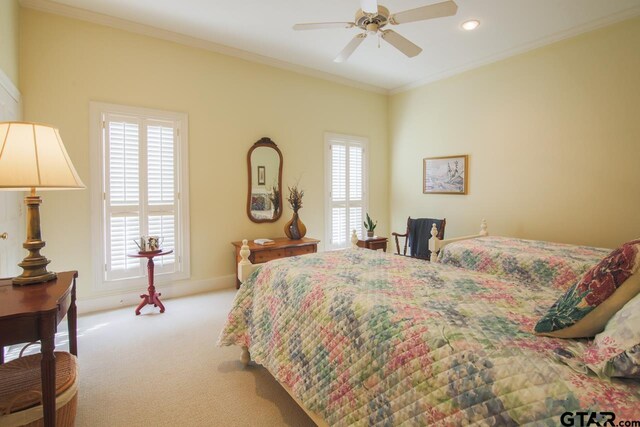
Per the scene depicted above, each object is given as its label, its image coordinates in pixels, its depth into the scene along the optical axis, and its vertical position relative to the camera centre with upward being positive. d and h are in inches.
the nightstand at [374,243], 193.8 -21.5
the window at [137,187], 134.7 +8.5
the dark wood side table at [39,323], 50.8 -18.6
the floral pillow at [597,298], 43.0 -12.4
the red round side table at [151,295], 133.8 -36.3
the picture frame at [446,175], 186.2 +19.2
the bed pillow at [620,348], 36.3 -16.5
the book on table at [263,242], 161.5 -17.5
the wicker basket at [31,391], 55.2 -33.0
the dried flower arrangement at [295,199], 177.5 +4.4
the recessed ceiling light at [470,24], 135.0 +76.9
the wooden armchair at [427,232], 181.3 -14.4
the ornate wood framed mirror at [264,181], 173.0 +13.8
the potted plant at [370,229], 197.3 -13.3
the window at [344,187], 203.9 +12.7
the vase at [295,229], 174.6 -11.8
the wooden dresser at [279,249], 154.8 -20.9
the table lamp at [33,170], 58.4 +6.9
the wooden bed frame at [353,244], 63.7 -17.9
